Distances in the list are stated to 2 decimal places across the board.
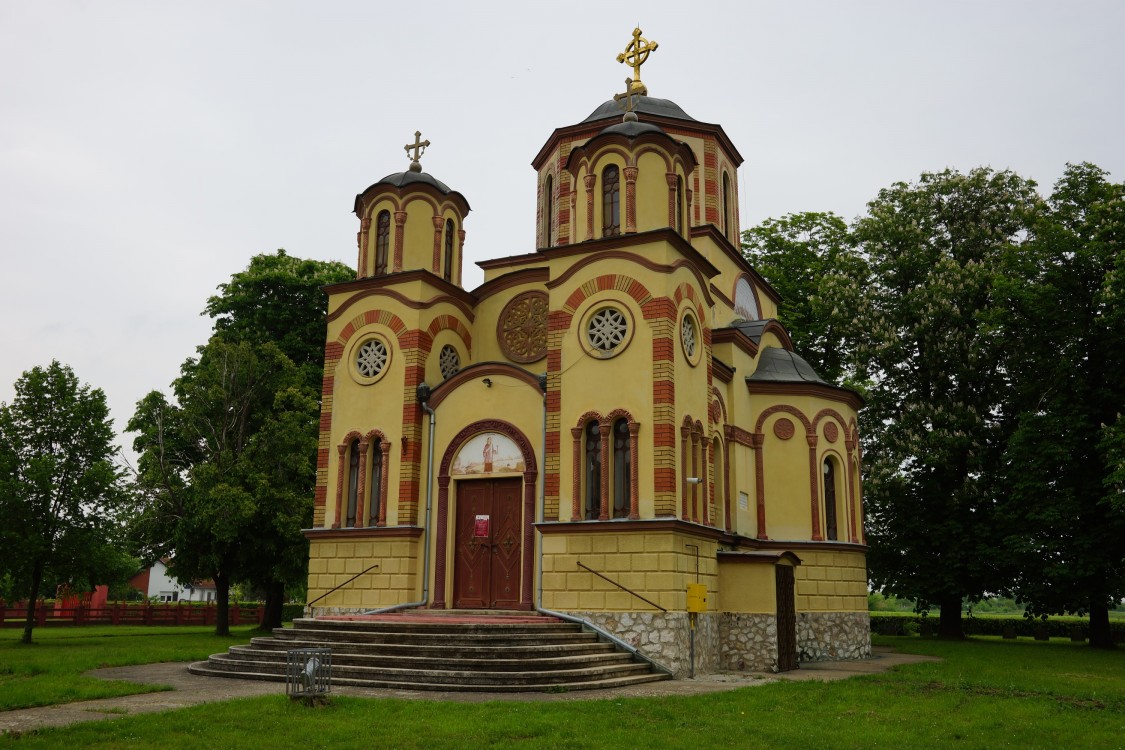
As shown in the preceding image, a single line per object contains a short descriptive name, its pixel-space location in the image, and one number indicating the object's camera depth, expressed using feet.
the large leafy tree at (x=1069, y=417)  75.87
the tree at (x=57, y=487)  78.84
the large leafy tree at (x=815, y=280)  92.63
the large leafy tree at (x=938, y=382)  84.58
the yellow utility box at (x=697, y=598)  52.13
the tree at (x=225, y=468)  82.07
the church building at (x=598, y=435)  55.16
